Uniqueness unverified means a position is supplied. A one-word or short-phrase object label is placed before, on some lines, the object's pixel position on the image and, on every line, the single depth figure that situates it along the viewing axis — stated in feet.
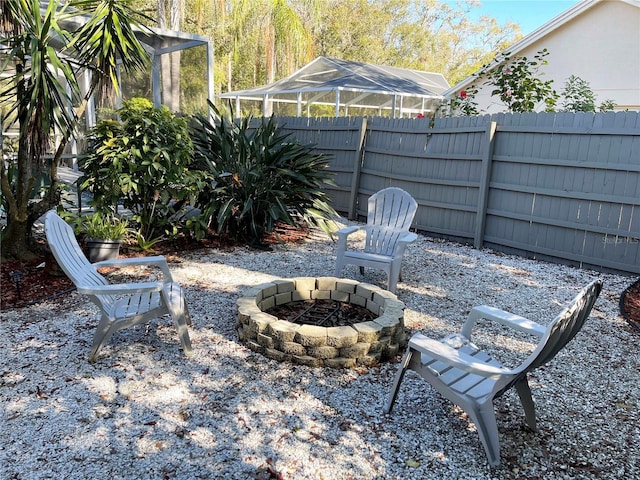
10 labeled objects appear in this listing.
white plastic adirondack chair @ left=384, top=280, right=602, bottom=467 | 6.88
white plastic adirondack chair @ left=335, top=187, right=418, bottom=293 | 14.76
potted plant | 15.74
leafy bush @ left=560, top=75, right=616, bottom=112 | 21.18
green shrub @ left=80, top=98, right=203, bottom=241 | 16.22
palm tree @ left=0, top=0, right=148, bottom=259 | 13.00
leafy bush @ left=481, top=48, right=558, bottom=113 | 22.57
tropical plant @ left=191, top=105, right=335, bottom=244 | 19.27
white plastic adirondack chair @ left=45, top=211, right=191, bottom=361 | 9.52
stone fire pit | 9.83
